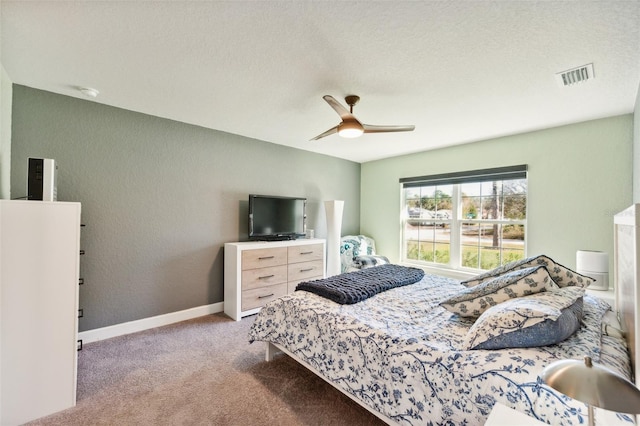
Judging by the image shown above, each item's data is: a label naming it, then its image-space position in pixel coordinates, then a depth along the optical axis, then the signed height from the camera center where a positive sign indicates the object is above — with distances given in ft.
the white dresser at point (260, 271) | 10.54 -2.47
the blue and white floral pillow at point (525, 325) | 3.88 -1.63
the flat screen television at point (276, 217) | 11.94 -0.15
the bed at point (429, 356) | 3.43 -2.23
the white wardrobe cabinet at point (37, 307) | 5.19 -1.97
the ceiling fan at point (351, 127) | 7.24 +2.66
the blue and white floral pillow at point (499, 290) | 5.03 -1.45
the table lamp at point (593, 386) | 1.94 -1.31
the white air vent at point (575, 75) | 6.46 +3.60
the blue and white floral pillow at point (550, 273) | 5.50 -1.23
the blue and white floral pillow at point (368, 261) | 13.58 -2.39
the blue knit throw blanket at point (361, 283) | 6.56 -1.92
